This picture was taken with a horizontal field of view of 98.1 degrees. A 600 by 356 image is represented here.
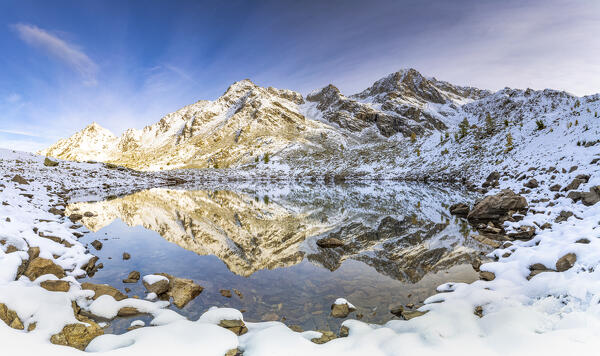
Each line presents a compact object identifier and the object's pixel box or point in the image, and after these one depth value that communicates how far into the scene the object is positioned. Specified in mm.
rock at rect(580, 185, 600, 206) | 11984
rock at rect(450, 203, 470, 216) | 18727
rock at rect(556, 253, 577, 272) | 7137
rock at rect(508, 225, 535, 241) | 11539
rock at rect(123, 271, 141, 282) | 9472
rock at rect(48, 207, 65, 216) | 18814
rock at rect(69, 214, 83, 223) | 18281
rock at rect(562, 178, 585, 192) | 14414
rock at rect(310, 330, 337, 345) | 5852
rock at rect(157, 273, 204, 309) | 8029
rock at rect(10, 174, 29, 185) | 26500
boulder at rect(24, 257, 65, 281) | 7923
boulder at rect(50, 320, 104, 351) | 5163
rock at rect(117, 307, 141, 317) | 7062
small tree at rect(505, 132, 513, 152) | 33788
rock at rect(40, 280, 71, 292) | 7418
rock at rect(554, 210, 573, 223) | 11570
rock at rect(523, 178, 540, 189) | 19297
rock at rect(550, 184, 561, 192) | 16134
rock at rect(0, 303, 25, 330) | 5137
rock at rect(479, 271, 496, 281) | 8480
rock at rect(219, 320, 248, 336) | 6287
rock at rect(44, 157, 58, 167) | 48781
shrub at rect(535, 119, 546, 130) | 33756
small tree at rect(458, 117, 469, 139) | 52219
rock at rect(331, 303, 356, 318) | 7231
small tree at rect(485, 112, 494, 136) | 45825
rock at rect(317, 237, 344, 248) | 13442
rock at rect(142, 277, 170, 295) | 8480
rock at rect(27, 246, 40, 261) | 8980
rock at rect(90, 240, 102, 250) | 12978
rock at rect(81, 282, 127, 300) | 7859
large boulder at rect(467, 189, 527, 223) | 15996
